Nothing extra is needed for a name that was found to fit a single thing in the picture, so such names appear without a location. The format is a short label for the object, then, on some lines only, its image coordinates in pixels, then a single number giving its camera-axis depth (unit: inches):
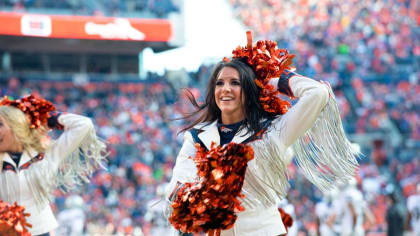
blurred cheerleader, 289.3
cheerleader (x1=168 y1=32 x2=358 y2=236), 195.3
